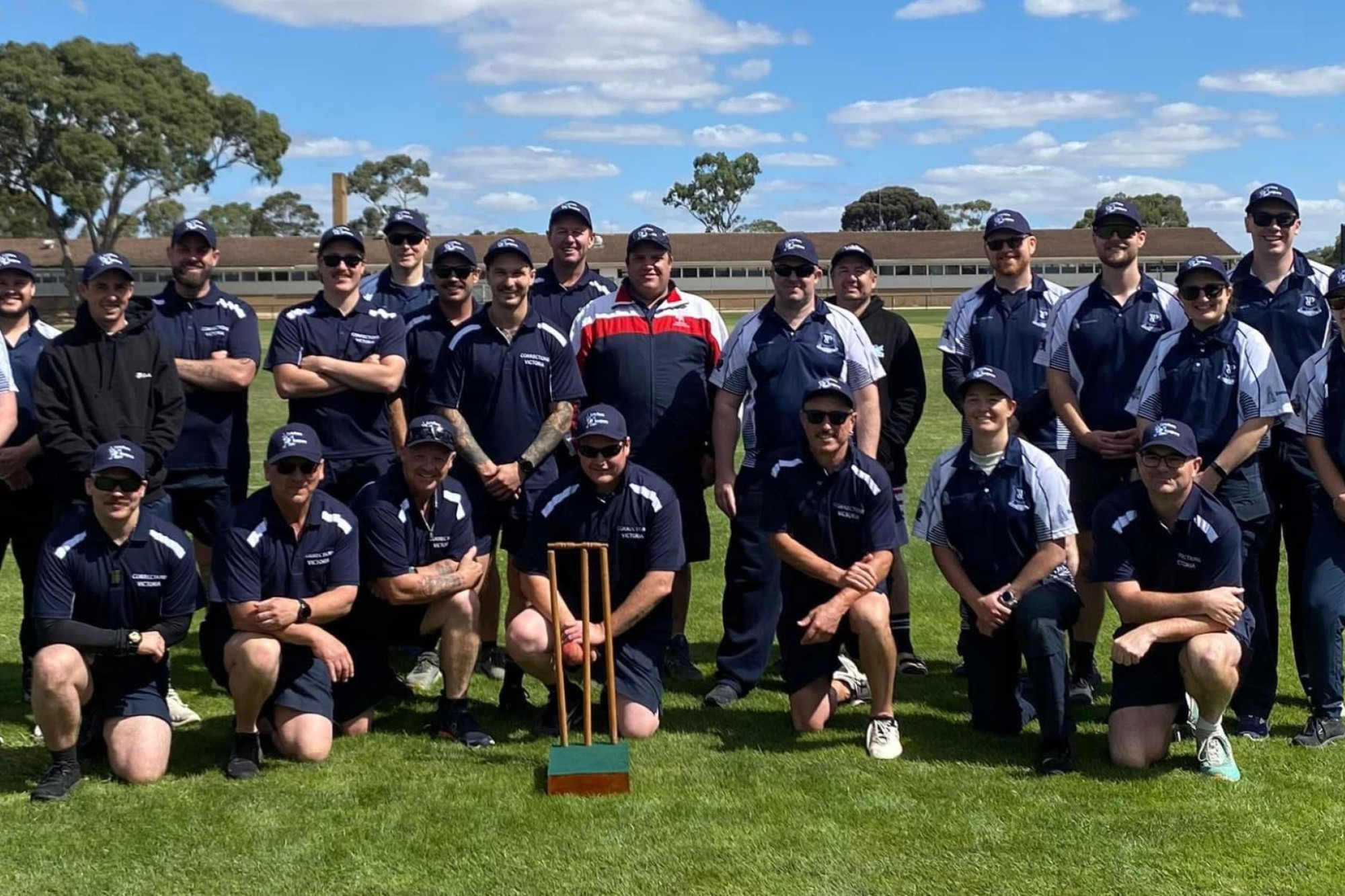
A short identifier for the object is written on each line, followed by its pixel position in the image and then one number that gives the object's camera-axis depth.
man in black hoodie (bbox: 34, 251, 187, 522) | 6.30
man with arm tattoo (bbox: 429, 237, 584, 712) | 7.02
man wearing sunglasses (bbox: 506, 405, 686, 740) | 6.33
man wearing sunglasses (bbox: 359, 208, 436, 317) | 7.84
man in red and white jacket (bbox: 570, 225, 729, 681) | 7.35
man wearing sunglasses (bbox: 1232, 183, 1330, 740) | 6.70
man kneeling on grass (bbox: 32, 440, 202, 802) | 5.64
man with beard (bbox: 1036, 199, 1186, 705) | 6.83
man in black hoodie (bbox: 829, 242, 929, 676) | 7.59
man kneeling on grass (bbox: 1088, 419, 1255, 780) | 5.72
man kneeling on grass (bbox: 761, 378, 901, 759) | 6.23
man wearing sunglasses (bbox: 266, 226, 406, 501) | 6.96
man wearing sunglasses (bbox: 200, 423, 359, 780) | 5.94
